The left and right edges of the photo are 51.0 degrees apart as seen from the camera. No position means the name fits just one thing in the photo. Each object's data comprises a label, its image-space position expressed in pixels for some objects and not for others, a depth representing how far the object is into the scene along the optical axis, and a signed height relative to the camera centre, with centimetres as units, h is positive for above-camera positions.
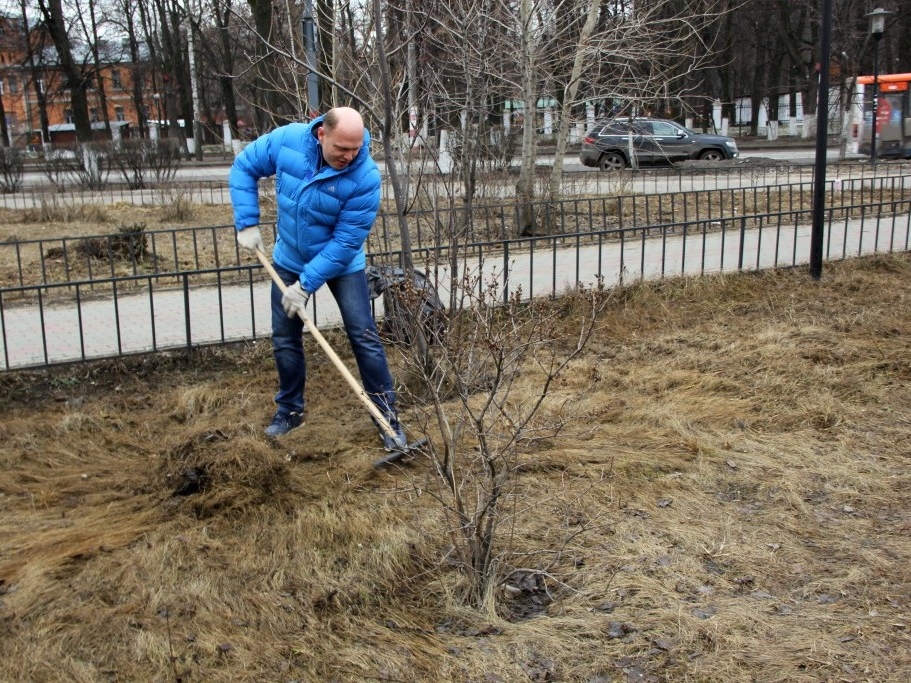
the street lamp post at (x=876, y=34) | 2092 +216
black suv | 1898 -18
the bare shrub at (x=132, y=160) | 1630 -18
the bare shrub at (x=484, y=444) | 293 -122
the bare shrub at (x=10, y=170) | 1636 -30
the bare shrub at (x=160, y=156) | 1633 -13
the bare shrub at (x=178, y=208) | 1209 -75
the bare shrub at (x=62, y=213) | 1207 -78
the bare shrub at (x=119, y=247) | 862 -88
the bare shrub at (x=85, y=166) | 1608 -25
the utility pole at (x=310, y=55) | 620 +57
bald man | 400 -35
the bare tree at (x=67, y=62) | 3045 +282
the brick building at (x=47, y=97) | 3722 +287
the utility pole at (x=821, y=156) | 694 -16
